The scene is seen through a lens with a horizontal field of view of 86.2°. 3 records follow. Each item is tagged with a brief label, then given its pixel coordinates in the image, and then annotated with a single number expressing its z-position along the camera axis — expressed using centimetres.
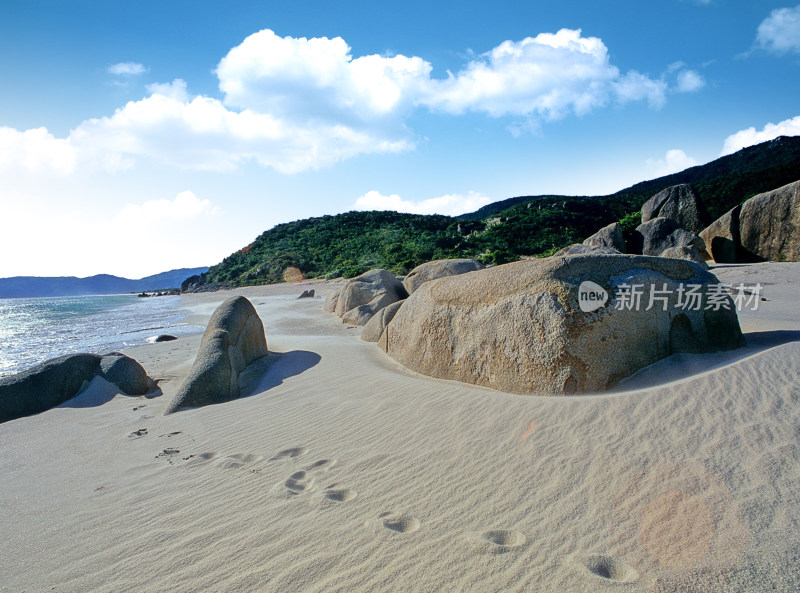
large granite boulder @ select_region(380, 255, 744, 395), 429
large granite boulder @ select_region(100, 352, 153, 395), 637
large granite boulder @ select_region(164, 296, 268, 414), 557
